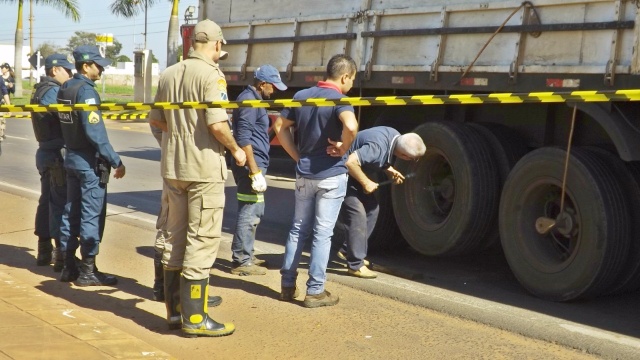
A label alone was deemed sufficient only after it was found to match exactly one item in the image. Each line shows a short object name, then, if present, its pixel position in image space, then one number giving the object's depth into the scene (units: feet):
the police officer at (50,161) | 24.84
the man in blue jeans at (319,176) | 21.63
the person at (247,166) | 24.91
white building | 377.81
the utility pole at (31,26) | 189.18
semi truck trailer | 21.20
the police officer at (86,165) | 23.03
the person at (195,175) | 18.76
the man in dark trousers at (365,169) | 24.27
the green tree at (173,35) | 102.83
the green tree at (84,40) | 352.12
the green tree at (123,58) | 389.60
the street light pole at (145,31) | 184.57
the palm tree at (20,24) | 141.28
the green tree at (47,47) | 352.61
